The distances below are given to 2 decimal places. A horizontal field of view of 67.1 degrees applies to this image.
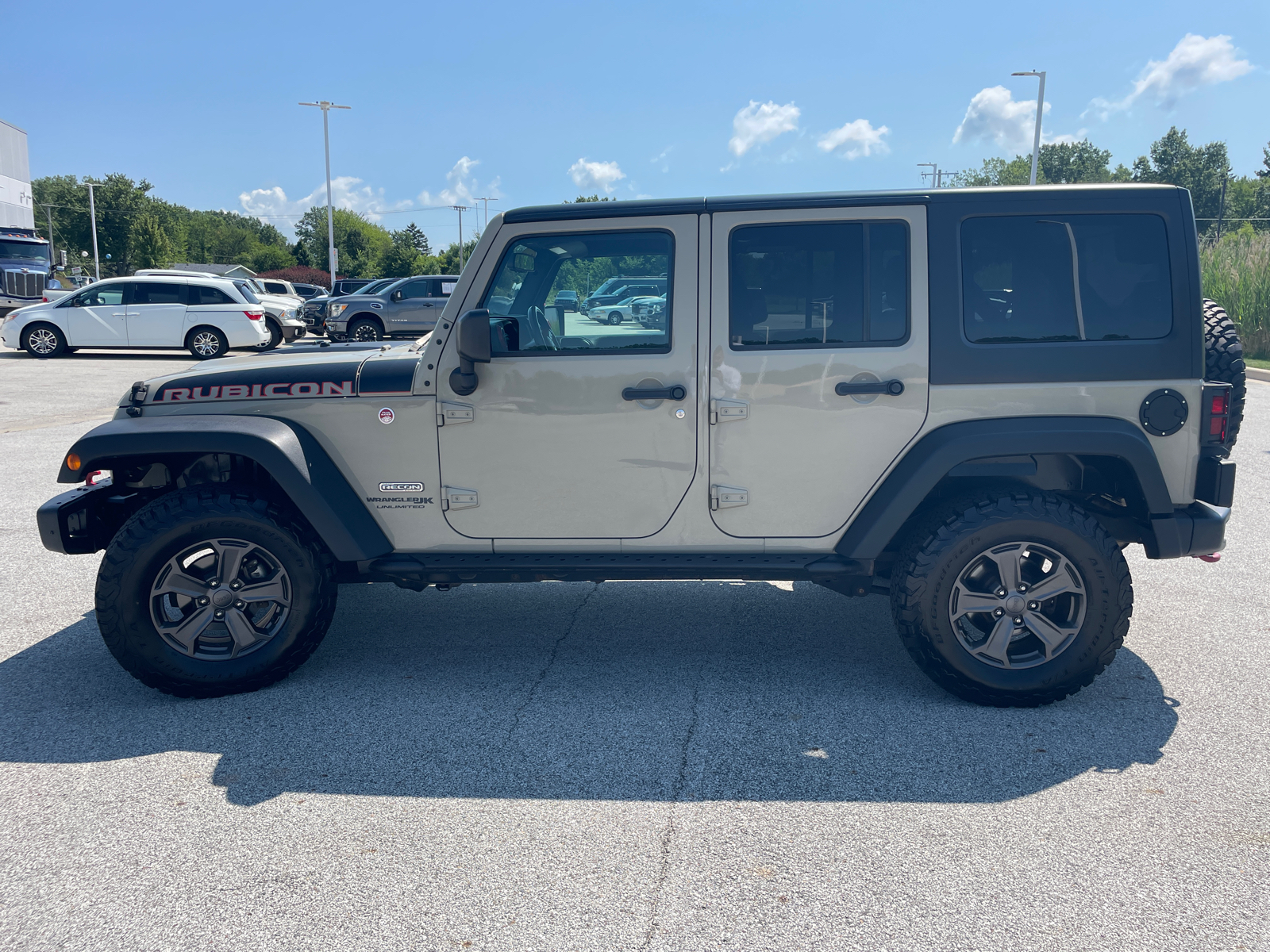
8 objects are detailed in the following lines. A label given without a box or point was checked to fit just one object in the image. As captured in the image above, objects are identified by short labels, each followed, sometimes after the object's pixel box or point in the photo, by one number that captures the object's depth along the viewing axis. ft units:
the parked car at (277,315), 69.31
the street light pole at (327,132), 146.00
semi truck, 89.51
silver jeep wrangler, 12.50
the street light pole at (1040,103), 119.34
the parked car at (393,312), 70.59
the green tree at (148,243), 291.58
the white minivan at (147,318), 64.90
